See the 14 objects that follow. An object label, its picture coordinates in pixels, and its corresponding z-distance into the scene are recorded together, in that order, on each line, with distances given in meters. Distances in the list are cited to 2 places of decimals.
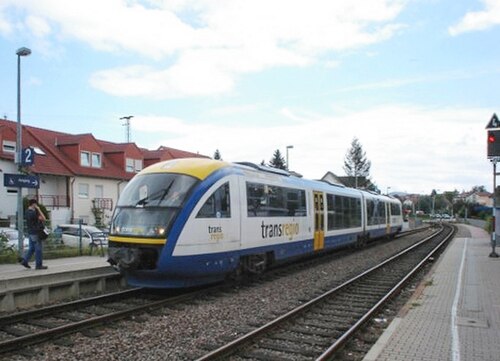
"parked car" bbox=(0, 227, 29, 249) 16.33
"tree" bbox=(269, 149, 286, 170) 81.23
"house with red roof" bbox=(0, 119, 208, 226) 34.00
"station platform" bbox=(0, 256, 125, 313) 9.48
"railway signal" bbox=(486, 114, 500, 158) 16.47
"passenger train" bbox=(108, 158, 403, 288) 9.74
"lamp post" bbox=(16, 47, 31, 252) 13.85
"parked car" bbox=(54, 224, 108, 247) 19.47
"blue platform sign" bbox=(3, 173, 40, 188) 13.51
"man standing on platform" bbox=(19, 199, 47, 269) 12.52
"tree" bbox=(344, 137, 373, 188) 88.00
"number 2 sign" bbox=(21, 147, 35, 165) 14.52
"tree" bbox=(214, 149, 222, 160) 86.53
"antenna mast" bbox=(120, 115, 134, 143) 58.65
